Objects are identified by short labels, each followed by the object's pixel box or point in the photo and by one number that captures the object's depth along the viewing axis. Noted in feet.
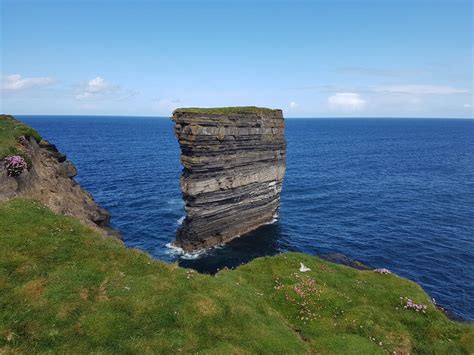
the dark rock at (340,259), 143.02
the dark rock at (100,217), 172.16
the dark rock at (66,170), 164.40
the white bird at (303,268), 88.81
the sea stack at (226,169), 159.74
